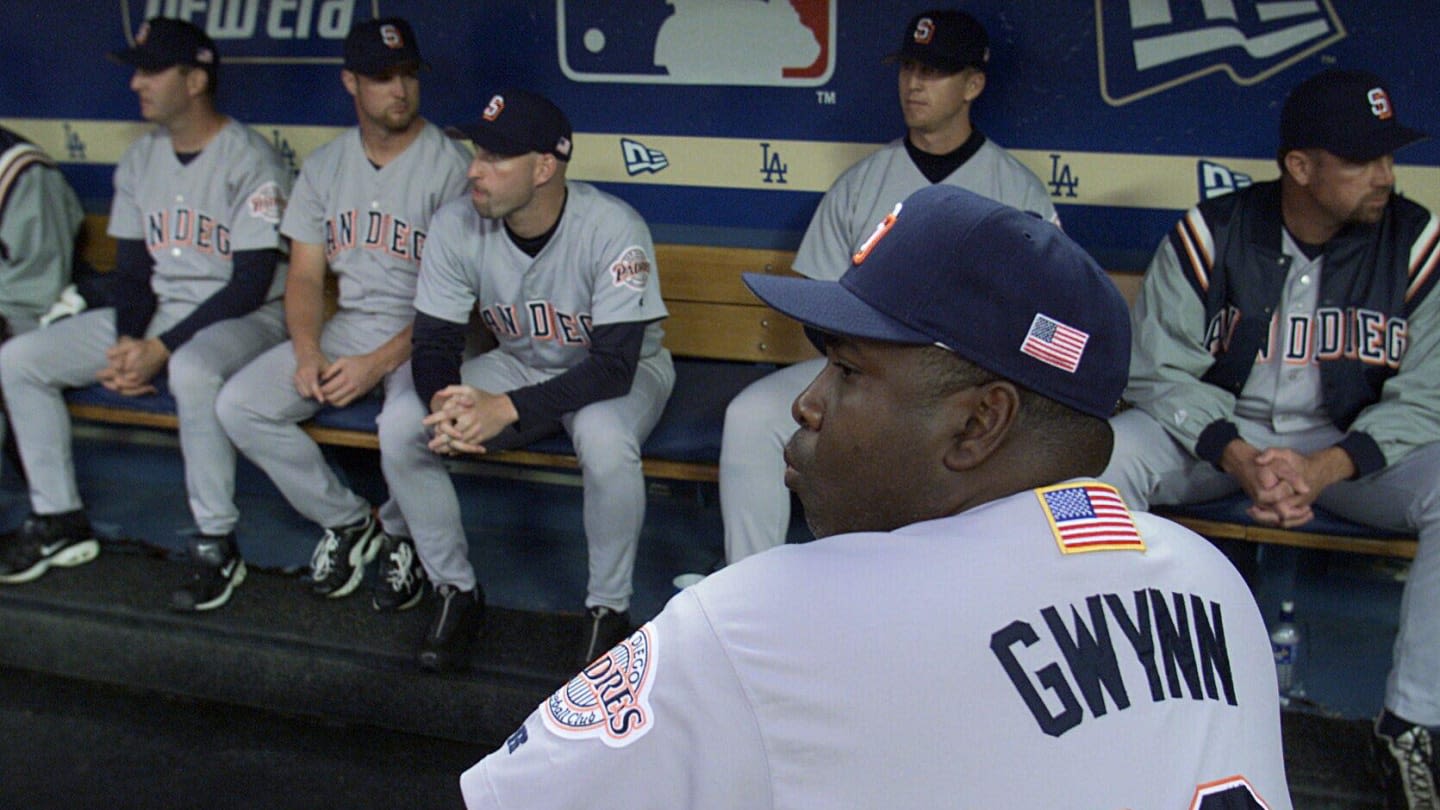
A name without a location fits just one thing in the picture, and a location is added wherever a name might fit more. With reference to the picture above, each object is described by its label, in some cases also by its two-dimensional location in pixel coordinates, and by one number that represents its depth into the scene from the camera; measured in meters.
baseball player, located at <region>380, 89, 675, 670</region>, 2.89
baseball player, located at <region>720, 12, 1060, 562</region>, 2.79
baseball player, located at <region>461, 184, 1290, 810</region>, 0.87
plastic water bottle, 2.77
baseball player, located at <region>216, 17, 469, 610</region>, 3.21
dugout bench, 3.01
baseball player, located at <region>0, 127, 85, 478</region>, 3.70
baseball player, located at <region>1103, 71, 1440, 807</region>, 2.55
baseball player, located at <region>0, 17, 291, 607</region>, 3.31
